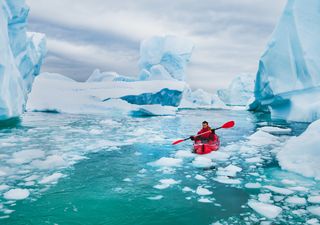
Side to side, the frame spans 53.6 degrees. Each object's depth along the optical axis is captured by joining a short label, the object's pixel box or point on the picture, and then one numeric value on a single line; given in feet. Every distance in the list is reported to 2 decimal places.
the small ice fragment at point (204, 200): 12.70
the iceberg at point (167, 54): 125.39
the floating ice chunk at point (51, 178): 15.05
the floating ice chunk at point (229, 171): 16.92
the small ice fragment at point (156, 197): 13.13
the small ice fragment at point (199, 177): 16.03
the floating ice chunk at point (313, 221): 10.53
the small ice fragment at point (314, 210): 11.34
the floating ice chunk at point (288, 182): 15.13
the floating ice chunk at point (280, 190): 13.74
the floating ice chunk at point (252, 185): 14.60
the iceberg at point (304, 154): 16.69
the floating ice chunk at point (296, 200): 12.37
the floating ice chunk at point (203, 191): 13.67
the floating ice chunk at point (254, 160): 20.15
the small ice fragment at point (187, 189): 14.11
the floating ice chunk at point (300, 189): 14.01
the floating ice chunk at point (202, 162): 19.04
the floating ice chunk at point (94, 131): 34.51
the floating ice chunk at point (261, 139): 27.65
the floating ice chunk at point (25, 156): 19.25
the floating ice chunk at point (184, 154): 21.86
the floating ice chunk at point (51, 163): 17.98
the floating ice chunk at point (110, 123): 44.89
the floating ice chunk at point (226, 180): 15.42
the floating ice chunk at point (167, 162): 19.13
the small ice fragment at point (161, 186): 14.58
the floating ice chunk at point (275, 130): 34.99
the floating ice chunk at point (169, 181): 15.21
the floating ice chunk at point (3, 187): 13.89
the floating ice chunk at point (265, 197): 12.78
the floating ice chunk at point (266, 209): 11.22
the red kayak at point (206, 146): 22.52
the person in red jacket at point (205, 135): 24.05
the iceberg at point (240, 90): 156.66
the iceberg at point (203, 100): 144.66
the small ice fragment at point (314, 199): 12.58
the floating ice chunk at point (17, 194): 12.84
